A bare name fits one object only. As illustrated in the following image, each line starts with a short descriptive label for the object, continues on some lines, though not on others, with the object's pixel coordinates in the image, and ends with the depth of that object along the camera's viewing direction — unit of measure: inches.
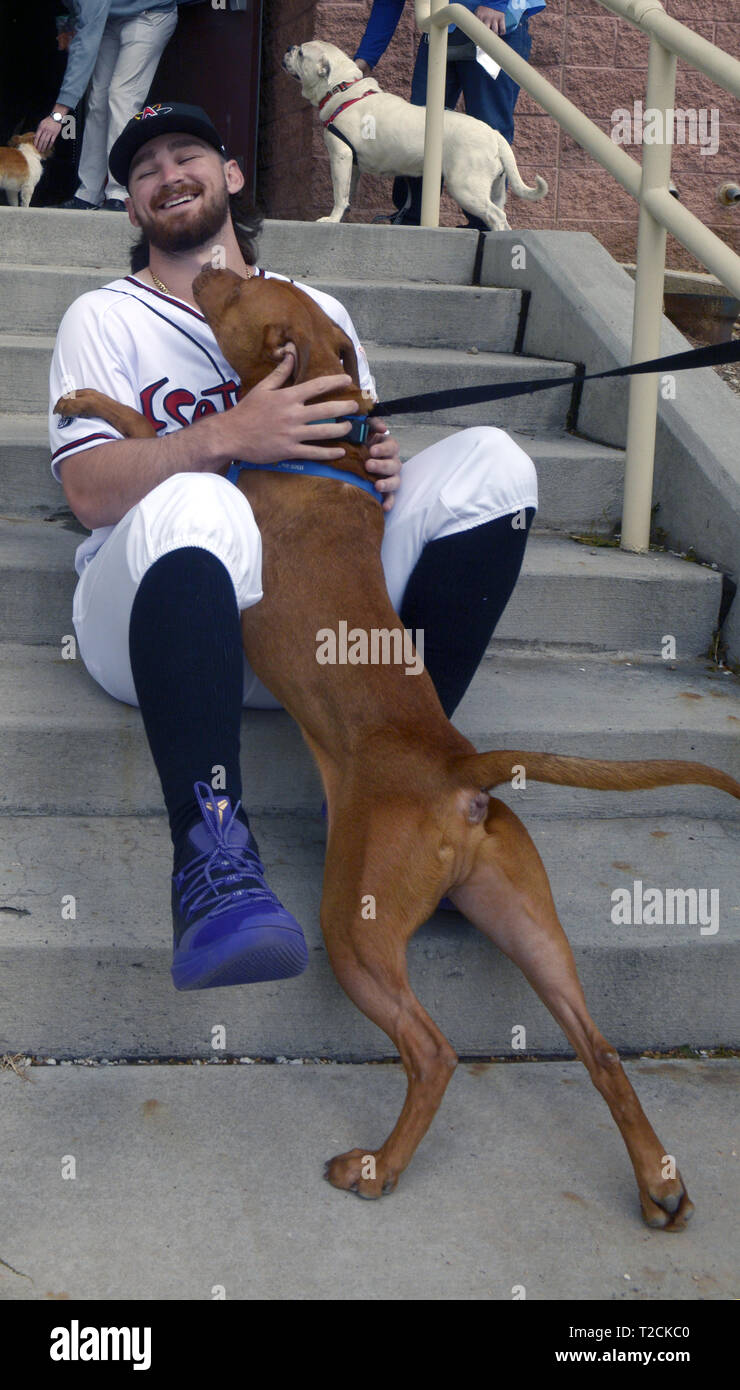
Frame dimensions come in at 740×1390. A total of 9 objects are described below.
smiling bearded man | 78.5
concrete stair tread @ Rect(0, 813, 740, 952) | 91.0
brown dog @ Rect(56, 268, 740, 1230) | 75.5
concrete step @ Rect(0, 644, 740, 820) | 103.1
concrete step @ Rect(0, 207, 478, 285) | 173.3
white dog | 205.8
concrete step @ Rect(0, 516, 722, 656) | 128.6
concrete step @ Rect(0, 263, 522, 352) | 169.3
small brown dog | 252.8
